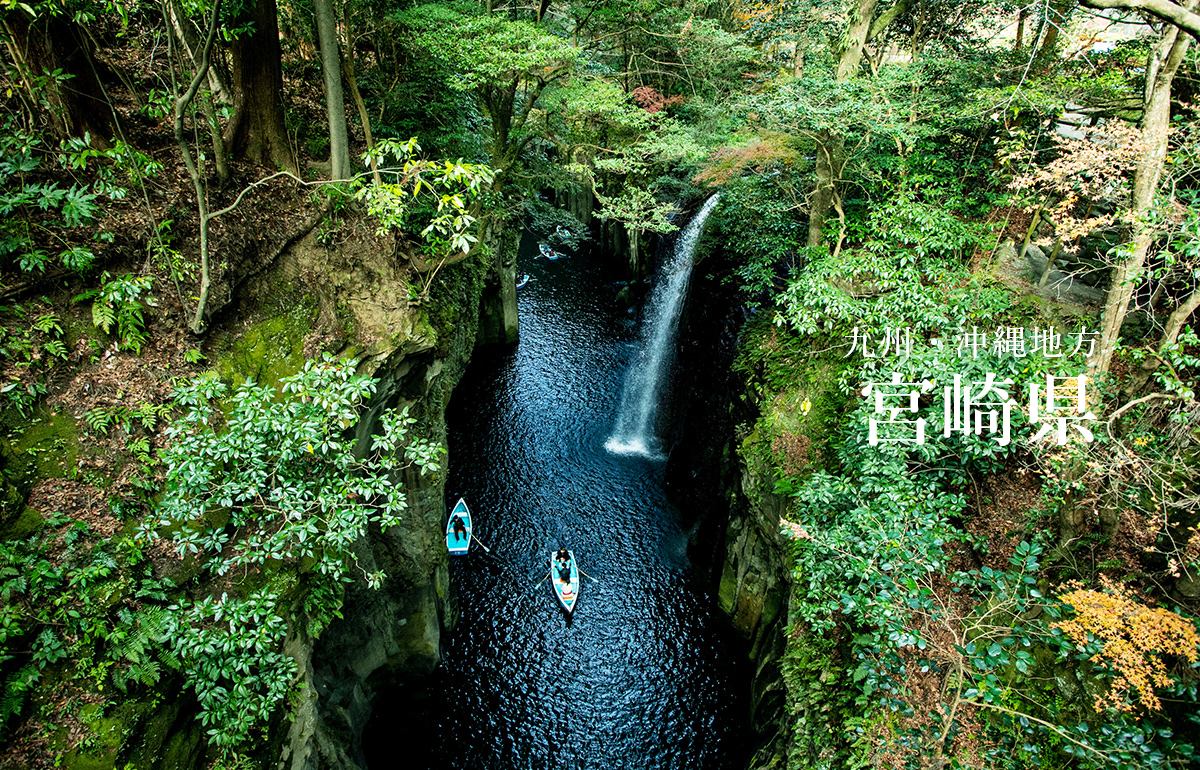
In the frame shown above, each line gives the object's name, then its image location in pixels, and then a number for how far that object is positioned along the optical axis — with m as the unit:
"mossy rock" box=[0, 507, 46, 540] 6.12
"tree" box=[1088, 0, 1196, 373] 6.95
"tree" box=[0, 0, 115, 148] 7.31
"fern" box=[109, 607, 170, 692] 5.87
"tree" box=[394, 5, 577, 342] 11.84
